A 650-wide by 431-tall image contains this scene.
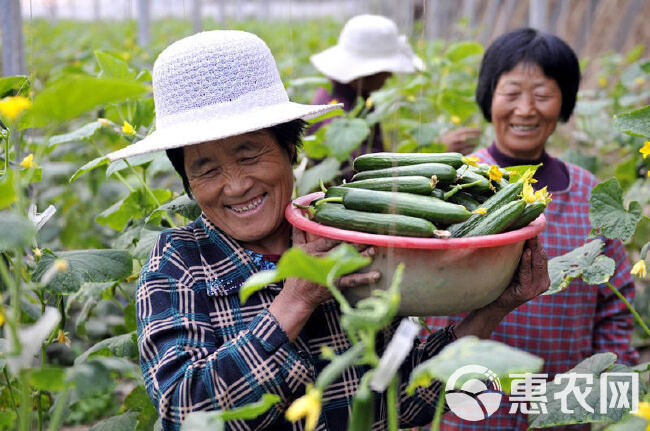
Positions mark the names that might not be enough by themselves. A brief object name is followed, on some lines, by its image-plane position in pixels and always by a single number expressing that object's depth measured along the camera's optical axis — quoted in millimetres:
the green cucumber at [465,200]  1512
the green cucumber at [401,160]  1562
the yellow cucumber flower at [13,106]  1012
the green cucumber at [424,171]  1498
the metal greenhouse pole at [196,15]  5380
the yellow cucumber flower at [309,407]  926
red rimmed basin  1291
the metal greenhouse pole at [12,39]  2715
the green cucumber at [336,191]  1514
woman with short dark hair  2383
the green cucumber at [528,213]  1425
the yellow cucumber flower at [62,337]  2113
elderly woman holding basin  1479
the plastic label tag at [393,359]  989
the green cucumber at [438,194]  1480
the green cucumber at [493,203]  1416
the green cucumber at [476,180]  1539
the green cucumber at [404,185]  1456
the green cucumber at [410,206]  1388
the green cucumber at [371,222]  1319
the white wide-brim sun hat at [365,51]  3834
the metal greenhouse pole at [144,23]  7147
